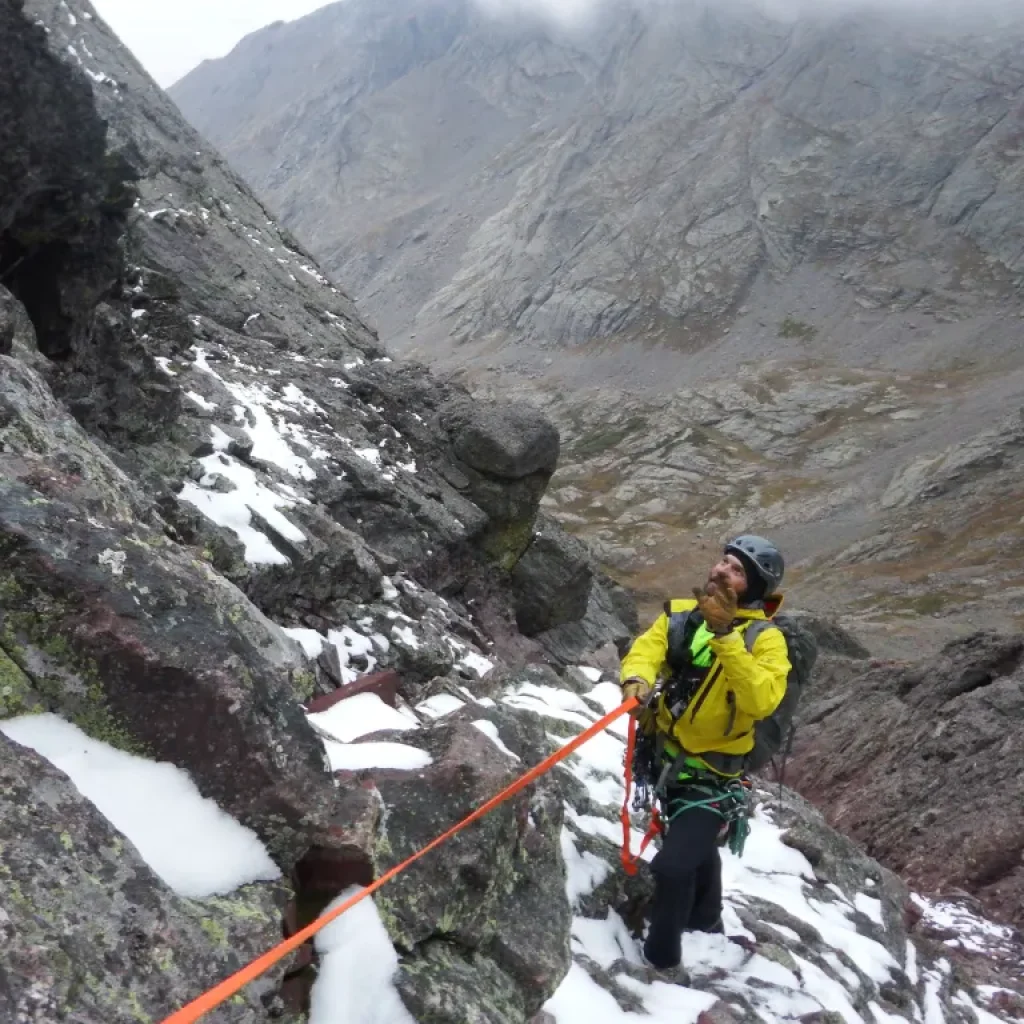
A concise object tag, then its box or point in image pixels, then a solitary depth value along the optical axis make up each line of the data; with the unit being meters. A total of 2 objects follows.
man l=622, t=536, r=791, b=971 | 6.26
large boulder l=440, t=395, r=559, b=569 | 21.56
